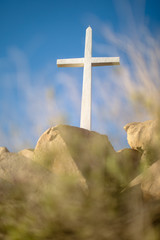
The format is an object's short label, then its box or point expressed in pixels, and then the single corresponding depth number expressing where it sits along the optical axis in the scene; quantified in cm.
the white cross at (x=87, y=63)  462
